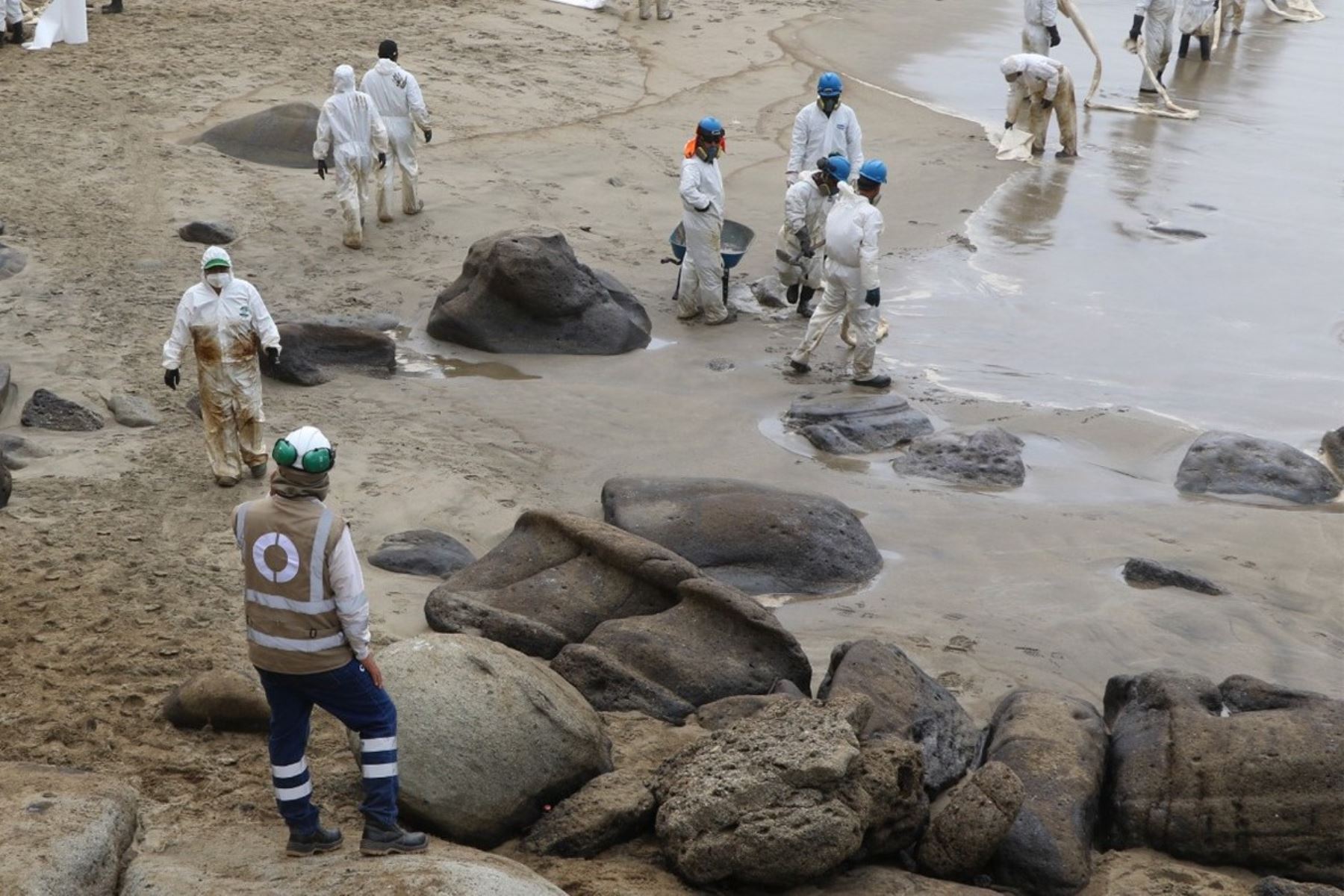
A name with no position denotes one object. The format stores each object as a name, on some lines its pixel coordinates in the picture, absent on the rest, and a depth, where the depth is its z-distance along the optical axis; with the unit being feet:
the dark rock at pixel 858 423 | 66.18
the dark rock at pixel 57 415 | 61.57
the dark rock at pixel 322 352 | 68.38
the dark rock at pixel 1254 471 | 62.75
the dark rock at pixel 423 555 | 52.90
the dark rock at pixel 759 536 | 54.13
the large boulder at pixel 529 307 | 74.95
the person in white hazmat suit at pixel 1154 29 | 136.77
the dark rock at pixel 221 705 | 40.16
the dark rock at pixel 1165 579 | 55.11
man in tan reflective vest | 32.27
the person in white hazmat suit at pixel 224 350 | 57.36
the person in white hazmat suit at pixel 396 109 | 91.30
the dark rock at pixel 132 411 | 62.85
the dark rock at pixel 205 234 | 84.94
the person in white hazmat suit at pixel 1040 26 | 119.65
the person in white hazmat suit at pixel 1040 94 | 110.01
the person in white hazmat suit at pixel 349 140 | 86.63
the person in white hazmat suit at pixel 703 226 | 79.00
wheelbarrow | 81.41
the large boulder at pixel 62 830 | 29.91
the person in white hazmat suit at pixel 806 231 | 78.84
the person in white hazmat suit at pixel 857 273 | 70.74
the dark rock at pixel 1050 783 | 39.01
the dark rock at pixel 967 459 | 63.46
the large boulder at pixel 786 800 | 35.27
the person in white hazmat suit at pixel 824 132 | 85.40
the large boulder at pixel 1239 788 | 40.01
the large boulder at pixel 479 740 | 36.68
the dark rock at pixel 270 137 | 98.27
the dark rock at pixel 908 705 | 42.75
